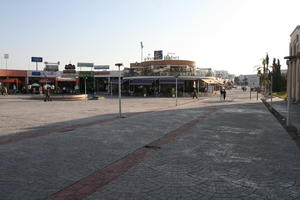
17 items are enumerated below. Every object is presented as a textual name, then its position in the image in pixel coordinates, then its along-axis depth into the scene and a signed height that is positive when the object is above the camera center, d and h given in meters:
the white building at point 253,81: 33.78 +0.85
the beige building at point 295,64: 24.98 +2.31
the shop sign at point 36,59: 54.12 +6.02
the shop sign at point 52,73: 52.78 +2.99
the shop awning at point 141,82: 45.15 +1.02
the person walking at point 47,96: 30.51 -0.95
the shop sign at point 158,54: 59.48 +7.80
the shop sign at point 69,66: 40.12 +3.36
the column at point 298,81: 24.74 +0.58
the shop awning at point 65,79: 54.36 +1.85
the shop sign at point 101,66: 56.19 +4.59
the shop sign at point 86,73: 46.76 +2.67
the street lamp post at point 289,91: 12.04 -0.17
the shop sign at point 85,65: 49.34 +4.37
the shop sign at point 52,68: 51.31 +3.92
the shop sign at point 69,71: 40.16 +2.58
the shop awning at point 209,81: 44.69 +1.17
